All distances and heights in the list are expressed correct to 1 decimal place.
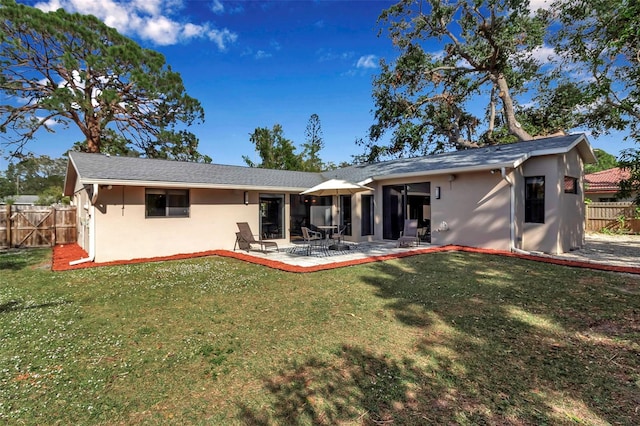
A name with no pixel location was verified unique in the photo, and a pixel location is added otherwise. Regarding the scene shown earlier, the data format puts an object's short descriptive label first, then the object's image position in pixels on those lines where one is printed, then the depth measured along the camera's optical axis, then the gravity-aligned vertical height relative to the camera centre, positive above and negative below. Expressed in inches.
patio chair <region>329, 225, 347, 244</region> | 445.4 -30.4
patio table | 443.2 -43.2
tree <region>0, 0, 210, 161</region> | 618.8 +307.2
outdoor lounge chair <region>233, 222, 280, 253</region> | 448.1 -31.5
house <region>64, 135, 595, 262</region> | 390.0 +21.2
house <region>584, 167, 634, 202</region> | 801.6 +72.4
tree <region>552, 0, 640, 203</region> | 409.7 +266.0
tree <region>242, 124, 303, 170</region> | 1341.0 +292.9
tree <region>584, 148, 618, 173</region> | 1863.9 +312.1
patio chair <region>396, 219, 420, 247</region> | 448.3 -27.6
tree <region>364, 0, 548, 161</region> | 667.4 +358.2
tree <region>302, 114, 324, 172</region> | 1515.7 +364.2
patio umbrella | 425.4 +38.9
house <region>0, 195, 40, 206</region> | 1636.9 +105.9
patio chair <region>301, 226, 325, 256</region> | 420.2 -40.0
